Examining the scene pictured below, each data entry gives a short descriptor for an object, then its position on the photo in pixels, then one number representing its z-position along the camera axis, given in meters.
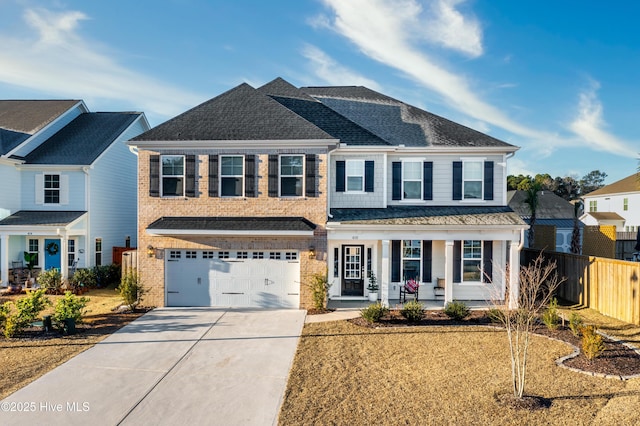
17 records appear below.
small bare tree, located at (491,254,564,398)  6.60
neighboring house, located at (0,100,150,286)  17.14
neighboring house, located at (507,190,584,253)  33.94
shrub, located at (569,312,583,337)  10.09
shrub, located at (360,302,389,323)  11.52
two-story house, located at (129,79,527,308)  13.34
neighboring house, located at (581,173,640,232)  35.00
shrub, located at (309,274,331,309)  13.00
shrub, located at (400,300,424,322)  11.62
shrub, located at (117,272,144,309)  13.08
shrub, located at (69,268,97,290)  16.20
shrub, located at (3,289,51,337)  10.07
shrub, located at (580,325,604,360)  8.22
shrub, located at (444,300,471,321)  11.76
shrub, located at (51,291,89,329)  10.55
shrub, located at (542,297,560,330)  10.66
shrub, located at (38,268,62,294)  15.94
